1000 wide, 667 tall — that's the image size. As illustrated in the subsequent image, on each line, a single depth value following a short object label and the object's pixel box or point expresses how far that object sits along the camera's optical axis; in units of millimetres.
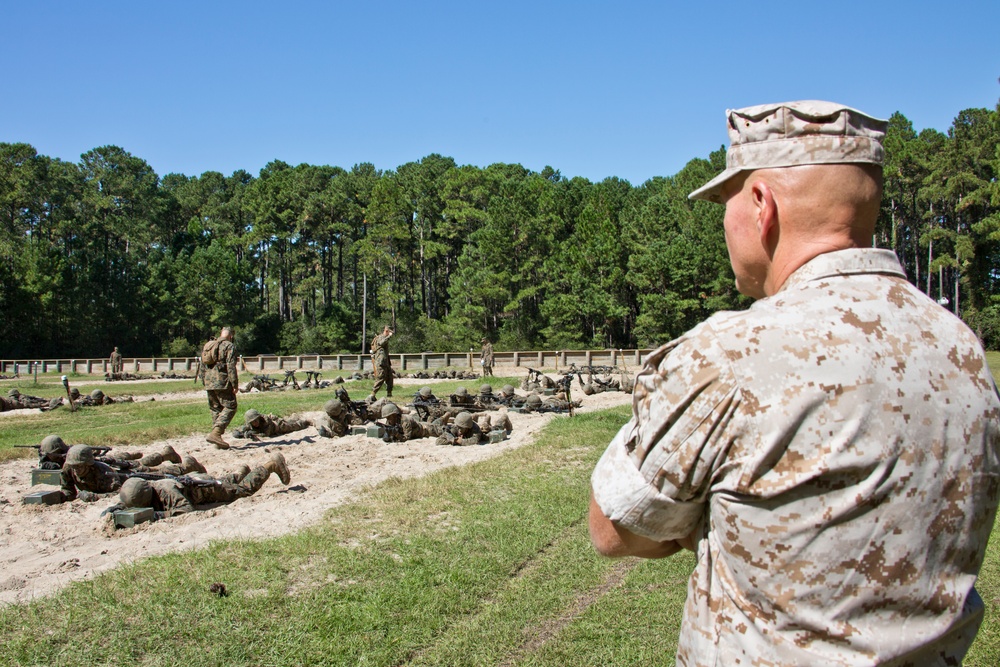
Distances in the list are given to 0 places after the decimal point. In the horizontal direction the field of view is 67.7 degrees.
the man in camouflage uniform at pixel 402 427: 14016
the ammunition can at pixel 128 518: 7828
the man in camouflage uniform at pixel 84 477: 9031
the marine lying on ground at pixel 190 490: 8148
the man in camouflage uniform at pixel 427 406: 15547
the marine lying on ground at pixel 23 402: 21281
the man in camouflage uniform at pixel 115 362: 38750
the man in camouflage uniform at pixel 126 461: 9836
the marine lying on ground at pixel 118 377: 37822
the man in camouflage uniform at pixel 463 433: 13531
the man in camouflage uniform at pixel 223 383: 13406
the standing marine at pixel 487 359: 35438
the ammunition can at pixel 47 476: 9594
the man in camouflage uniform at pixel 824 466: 1574
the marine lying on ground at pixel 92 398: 21922
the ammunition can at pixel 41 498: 8734
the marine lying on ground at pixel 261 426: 14047
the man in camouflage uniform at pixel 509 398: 19100
